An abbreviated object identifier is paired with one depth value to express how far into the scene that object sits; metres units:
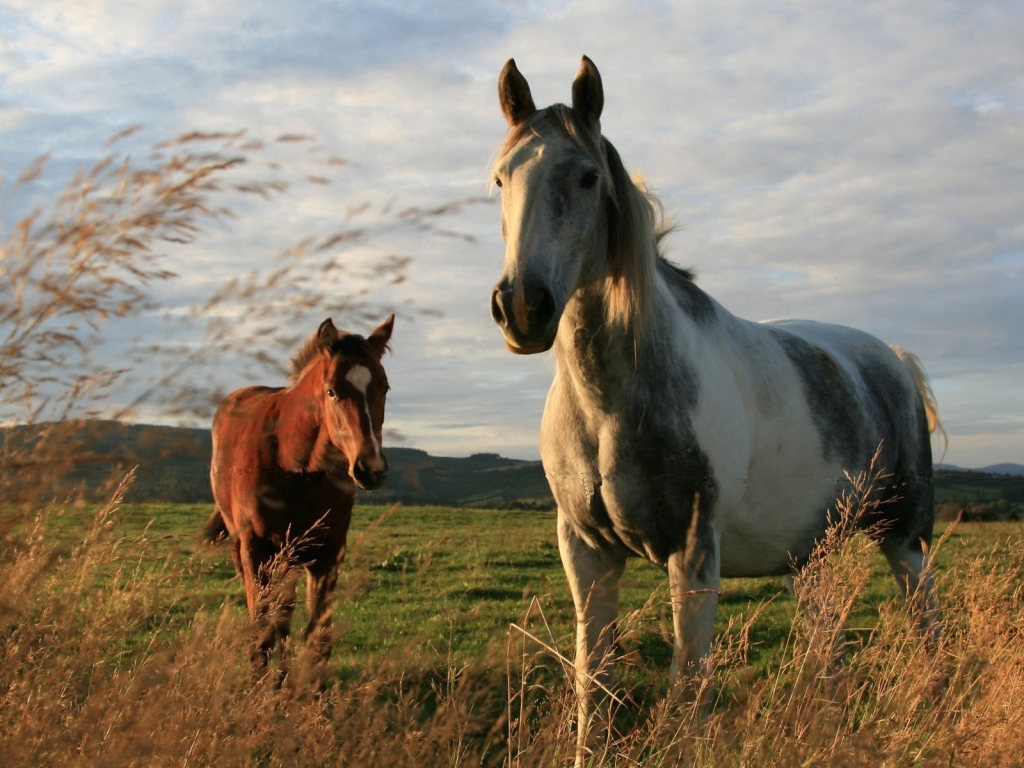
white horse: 3.11
